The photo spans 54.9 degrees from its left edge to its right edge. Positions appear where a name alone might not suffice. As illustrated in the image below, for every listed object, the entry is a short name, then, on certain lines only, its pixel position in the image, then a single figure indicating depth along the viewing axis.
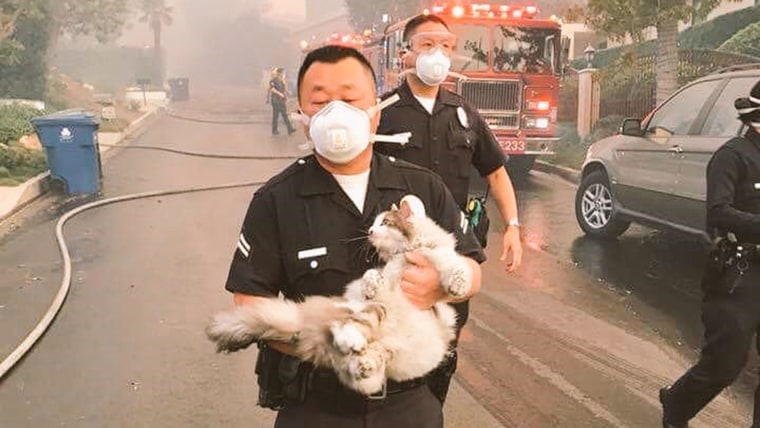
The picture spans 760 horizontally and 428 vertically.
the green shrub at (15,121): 13.56
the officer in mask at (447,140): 3.80
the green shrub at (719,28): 17.57
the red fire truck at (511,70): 13.04
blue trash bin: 11.34
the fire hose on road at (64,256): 4.93
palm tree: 67.12
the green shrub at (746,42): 15.40
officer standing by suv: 3.28
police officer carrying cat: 1.98
